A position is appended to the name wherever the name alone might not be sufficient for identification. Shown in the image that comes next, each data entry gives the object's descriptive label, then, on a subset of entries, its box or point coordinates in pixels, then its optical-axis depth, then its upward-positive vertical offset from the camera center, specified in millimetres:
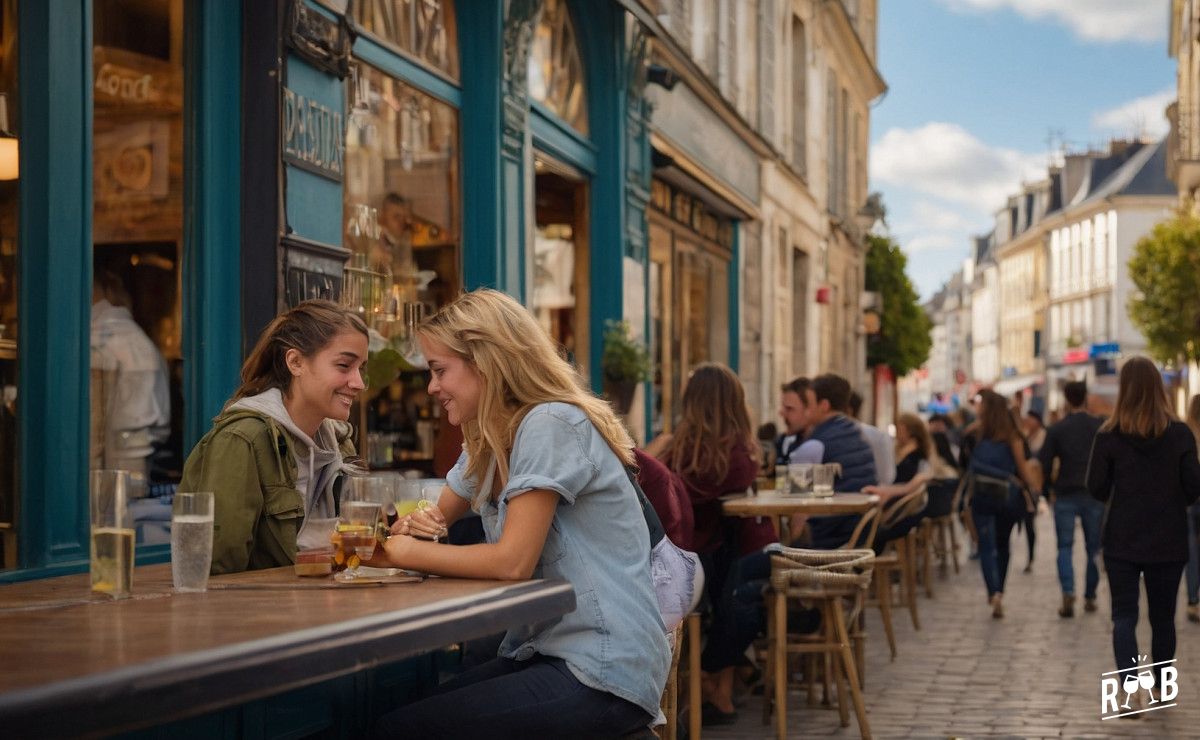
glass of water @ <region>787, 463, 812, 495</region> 8664 -508
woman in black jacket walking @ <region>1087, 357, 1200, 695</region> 7613 -555
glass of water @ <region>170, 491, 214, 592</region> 3326 -325
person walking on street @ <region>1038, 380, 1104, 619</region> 11586 -759
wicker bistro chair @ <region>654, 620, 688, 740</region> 4846 -997
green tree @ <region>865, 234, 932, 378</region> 36344 +1700
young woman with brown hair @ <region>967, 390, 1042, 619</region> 11742 -767
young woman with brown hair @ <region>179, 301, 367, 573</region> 3939 -144
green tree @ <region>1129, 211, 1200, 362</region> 35500 +2224
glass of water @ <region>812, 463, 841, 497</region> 8578 -513
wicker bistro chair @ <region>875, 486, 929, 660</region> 9234 -991
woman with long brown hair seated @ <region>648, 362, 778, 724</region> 7723 -365
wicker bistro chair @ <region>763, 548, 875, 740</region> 6859 -971
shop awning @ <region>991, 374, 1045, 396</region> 81250 +18
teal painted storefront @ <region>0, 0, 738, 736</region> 4883 +539
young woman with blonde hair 3477 -354
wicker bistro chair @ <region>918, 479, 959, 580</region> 11117 -1280
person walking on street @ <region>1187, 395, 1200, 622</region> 11102 -1273
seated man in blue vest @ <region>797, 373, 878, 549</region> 9641 -319
